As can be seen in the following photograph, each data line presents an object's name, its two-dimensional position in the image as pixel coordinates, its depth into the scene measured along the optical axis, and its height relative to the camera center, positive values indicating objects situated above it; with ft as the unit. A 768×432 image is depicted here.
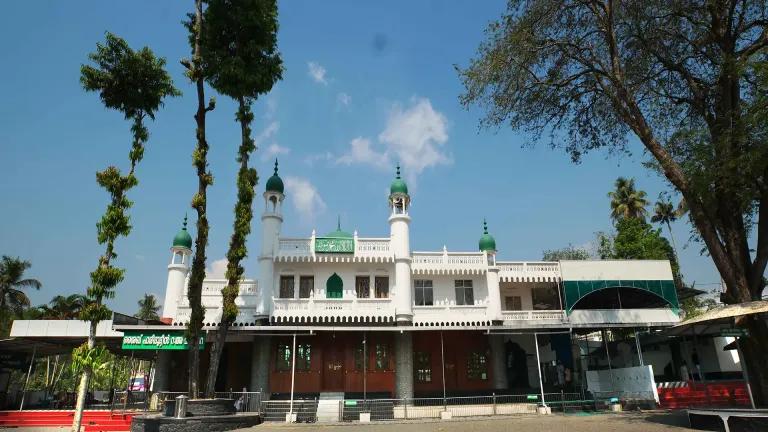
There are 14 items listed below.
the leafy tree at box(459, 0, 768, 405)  44.32 +30.27
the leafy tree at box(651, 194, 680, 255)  162.36 +52.31
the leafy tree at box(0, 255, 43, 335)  141.49 +26.45
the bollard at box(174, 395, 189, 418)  49.49 -2.38
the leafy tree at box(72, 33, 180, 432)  49.89 +31.71
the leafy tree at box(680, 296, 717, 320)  135.64 +20.17
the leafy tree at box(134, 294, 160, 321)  205.06 +31.51
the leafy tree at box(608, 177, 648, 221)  151.64 +52.93
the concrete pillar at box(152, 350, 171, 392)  80.02 +1.91
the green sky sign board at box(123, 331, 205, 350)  71.82 +5.93
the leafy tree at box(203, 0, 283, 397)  65.05 +41.59
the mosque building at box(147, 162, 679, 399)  79.36 +10.72
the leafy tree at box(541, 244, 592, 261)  166.81 +40.90
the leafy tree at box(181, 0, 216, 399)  58.39 +23.21
